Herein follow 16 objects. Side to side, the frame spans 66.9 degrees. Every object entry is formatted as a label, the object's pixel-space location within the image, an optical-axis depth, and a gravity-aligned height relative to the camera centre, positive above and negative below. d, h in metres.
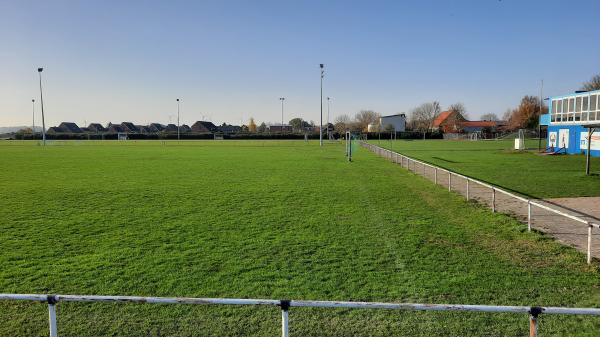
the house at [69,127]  151.88 +1.64
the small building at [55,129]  148.62 +0.94
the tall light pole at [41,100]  60.22 +4.14
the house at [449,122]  127.81 +3.27
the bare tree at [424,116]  143.38 +5.44
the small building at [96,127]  163.12 +1.80
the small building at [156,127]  176.18 +2.09
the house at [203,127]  152.30 +1.83
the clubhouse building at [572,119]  31.84 +1.09
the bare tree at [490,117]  167.50 +6.04
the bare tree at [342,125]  142.25 +2.55
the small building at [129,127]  158.88 +1.80
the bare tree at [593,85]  75.16 +8.23
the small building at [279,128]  157.80 +1.63
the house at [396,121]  118.19 +3.13
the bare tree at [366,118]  146.62 +5.03
